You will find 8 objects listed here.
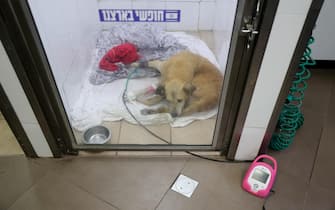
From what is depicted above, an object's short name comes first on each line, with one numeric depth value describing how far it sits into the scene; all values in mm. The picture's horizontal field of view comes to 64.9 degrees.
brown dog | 1512
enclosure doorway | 961
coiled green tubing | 1352
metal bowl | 1426
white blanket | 1515
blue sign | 1926
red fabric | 1822
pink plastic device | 1223
